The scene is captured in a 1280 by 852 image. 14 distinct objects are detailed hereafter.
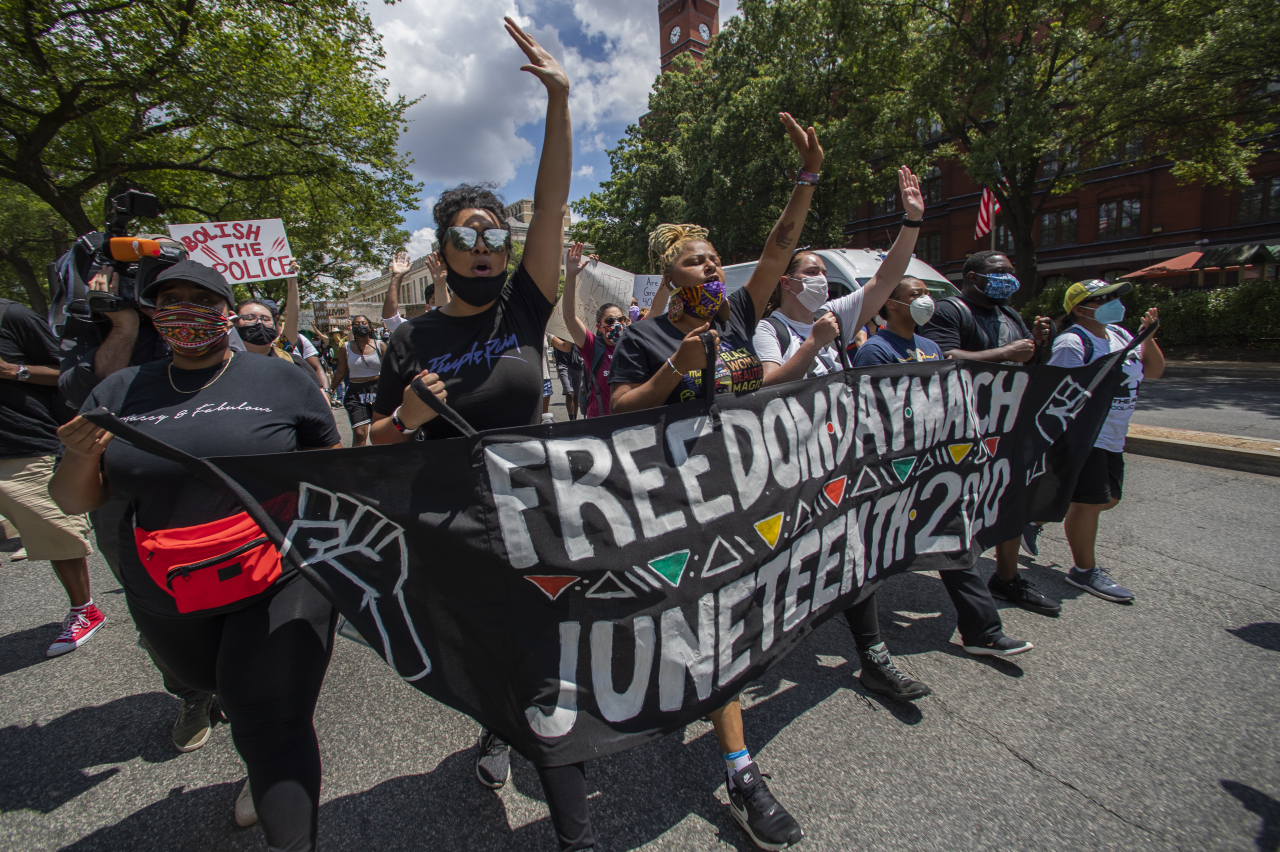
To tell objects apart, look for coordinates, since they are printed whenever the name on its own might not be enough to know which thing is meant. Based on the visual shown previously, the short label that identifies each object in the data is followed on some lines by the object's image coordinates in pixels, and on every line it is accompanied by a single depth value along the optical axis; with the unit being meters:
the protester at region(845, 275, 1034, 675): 2.54
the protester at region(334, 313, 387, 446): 6.71
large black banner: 1.60
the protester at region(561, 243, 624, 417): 4.65
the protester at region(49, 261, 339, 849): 1.61
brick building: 22.91
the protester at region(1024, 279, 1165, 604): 3.36
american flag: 11.61
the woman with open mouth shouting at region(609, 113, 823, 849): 1.86
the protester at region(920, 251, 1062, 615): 3.26
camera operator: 2.19
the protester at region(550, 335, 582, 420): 7.14
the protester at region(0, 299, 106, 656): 3.29
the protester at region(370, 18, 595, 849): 1.85
